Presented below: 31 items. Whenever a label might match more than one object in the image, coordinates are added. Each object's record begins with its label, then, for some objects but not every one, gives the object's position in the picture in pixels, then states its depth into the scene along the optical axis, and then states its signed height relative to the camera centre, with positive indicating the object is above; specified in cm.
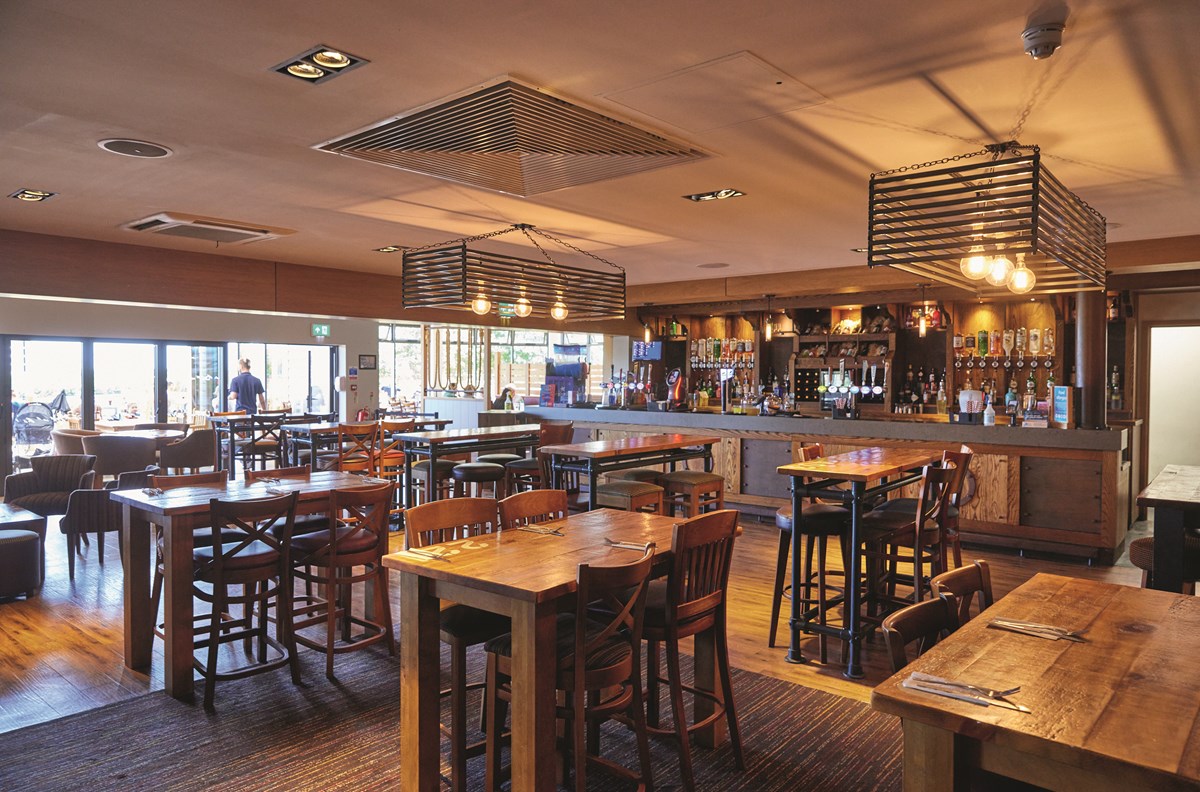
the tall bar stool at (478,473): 703 -84
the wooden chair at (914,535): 454 -92
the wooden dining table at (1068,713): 147 -69
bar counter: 678 -87
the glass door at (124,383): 1266 -4
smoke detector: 263 +115
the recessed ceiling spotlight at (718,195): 521 +124
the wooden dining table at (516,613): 258 -80
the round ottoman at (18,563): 563 -131
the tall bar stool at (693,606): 301 -90
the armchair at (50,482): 698 -93
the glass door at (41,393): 1145 -18
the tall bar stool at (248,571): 389 -98
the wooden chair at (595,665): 265 -102
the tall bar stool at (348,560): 429 -100
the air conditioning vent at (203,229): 598 +121
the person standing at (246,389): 1262 -14
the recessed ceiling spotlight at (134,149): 406 +123
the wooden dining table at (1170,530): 393 -77
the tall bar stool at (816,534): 455 -92
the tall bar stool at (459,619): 290 -94
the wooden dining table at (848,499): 425 -67
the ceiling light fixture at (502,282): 616 +83
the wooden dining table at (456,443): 707 -60
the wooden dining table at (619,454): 607 -61
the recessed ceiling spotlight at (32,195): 516 +124
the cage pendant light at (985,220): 375 +81
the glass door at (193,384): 1368 -6
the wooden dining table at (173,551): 398 -90
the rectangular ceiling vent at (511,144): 345 +119
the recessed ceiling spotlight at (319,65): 294 +121
